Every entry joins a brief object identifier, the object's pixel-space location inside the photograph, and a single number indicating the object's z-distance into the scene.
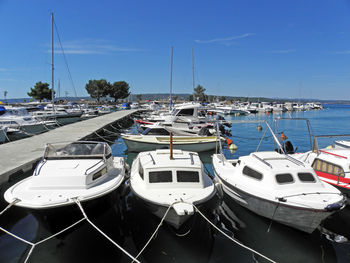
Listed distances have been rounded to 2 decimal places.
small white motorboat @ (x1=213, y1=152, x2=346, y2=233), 7.26
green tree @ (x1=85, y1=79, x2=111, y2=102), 105.87
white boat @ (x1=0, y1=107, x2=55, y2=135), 25.59
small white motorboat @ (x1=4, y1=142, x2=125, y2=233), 6.81
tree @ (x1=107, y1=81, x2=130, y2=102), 110.31
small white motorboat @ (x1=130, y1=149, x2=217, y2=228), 6.92
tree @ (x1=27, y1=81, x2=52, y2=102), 84.29
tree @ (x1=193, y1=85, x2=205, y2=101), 122.55
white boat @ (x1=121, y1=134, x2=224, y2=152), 18.89
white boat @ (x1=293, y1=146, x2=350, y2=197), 9.47
